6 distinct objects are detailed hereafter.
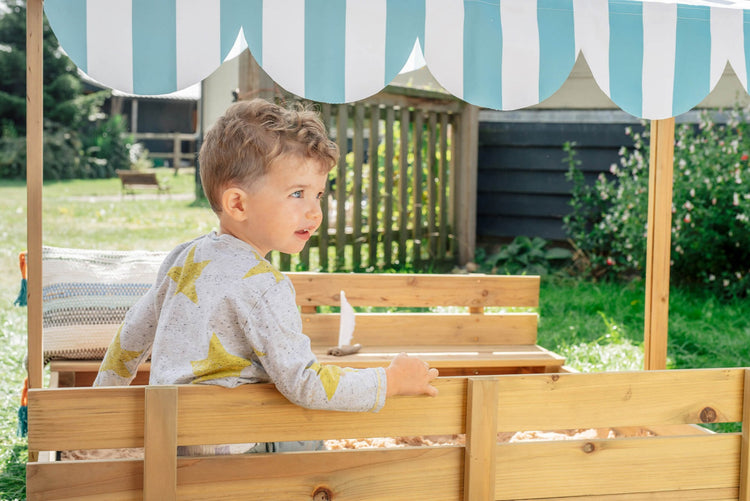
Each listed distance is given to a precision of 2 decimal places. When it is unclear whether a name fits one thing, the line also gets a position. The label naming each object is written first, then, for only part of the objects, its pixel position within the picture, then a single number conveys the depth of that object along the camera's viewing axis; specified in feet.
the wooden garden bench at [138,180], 47.85
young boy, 5.99
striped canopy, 7.38
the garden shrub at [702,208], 20.31
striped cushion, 10.68
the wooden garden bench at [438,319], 12.23
